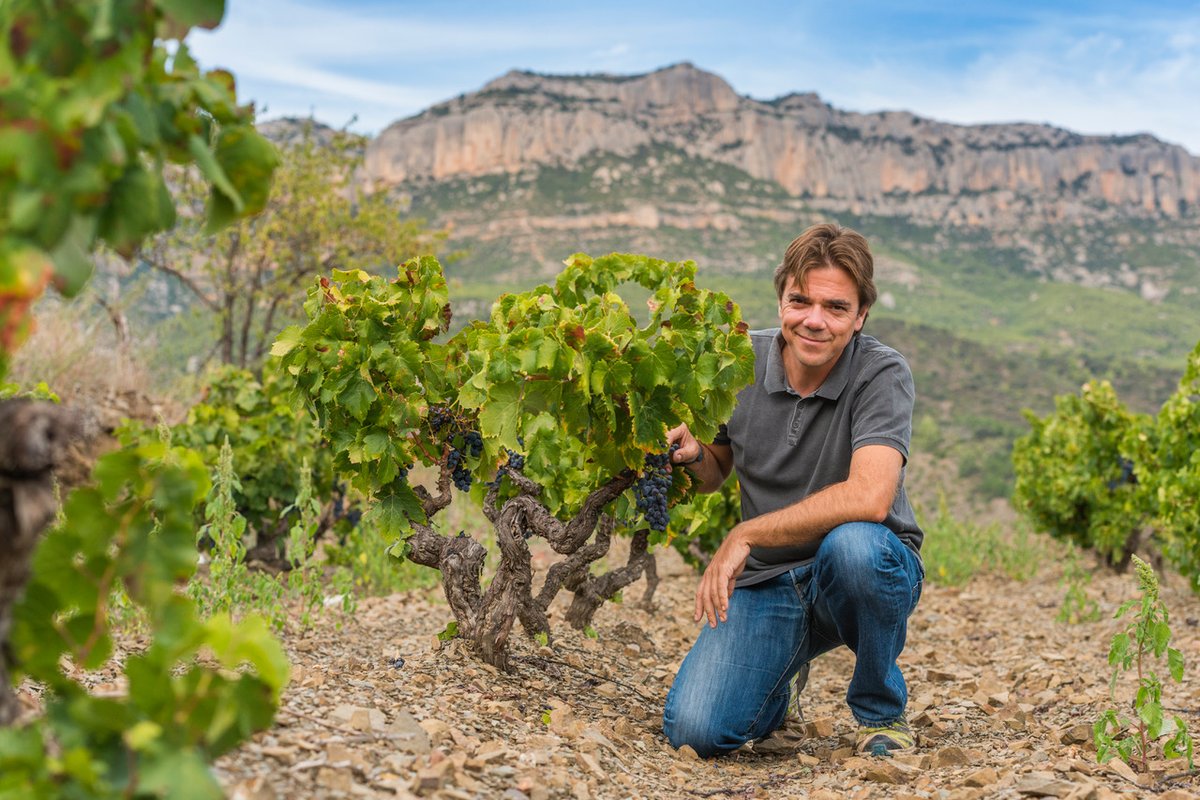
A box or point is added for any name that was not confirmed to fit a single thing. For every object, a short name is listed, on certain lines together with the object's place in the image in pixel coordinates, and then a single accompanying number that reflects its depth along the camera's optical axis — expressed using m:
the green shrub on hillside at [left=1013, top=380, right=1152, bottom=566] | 9.81
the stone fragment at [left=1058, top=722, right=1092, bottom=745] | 3.56
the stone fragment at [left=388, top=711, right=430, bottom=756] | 2.50
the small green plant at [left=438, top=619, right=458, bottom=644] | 3.85
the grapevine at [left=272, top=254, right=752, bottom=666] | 3.07
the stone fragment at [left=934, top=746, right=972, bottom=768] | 3.33
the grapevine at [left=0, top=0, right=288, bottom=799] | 1.28
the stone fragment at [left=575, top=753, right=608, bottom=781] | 2.85
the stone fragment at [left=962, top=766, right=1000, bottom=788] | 2.93
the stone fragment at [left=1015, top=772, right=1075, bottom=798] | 2.69
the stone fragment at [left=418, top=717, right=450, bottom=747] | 2.69
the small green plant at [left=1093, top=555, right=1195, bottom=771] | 3.01
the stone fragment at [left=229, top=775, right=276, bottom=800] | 1.90
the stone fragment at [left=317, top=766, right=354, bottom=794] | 2.11
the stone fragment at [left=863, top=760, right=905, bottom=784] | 3.17
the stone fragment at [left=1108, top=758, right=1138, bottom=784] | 2.96
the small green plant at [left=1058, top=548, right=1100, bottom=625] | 7.09
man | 3.56
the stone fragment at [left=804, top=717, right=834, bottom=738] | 4.03
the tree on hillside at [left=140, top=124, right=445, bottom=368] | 14.23
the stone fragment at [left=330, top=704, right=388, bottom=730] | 2.57
